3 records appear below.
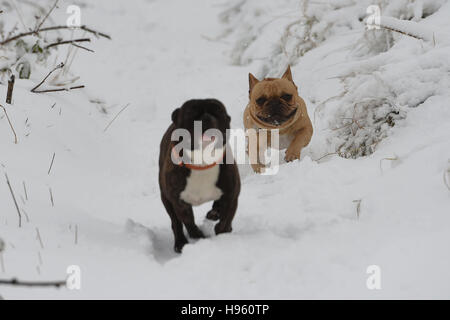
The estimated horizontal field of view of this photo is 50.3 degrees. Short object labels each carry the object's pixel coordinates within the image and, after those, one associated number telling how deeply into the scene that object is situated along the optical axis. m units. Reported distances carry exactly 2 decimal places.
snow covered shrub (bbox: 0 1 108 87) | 3.86
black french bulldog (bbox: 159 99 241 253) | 2.58
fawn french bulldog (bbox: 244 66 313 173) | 4.18
